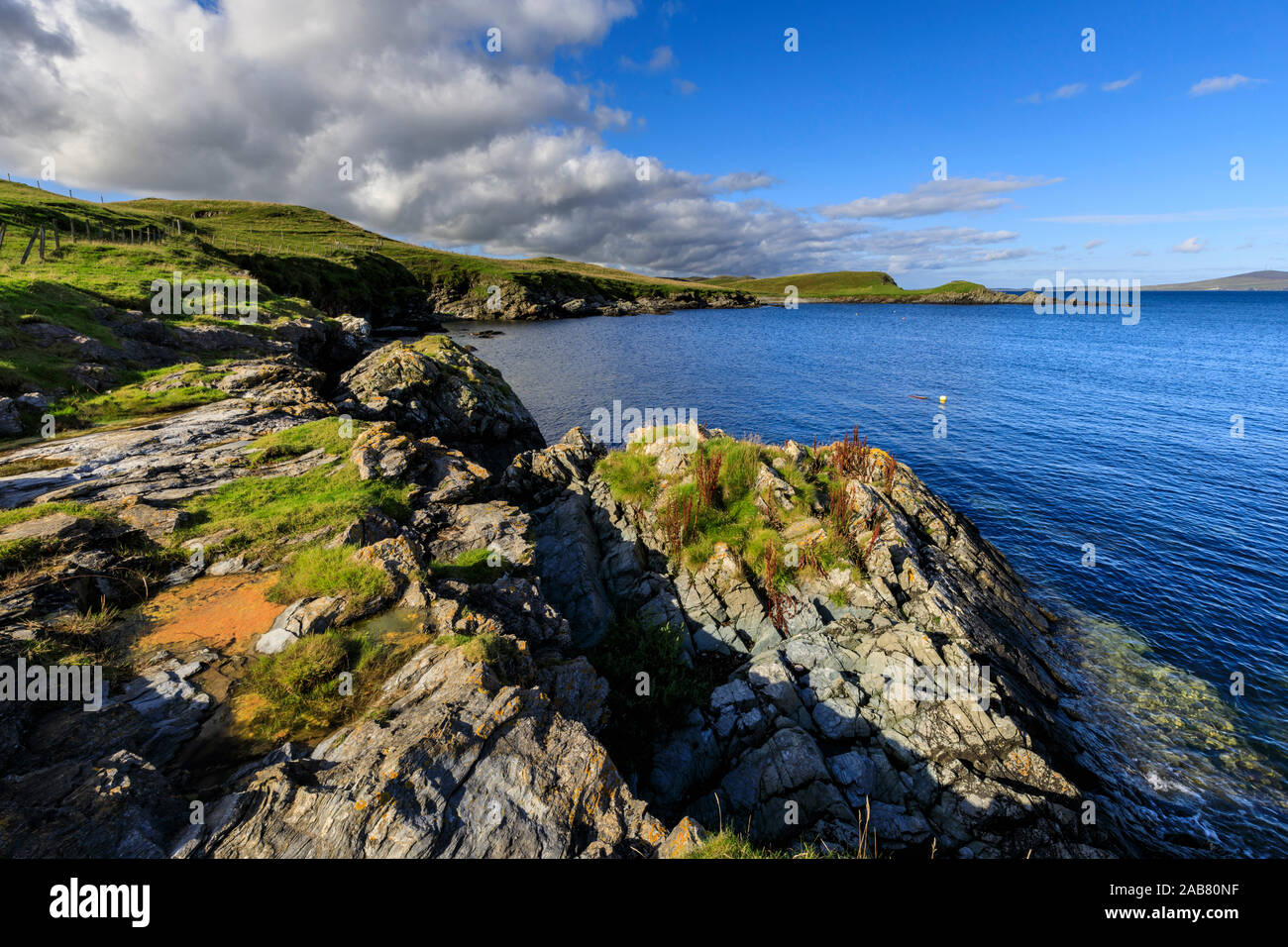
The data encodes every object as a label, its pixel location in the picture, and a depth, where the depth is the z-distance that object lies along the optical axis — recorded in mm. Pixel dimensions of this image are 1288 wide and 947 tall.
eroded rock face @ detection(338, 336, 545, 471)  28688
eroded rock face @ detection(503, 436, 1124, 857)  11406
